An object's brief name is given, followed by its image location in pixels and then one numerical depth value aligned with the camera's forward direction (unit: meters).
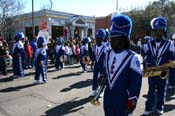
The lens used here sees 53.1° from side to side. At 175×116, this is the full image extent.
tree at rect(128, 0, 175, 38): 23.57
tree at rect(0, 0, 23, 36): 19.85
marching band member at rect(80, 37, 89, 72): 8.70
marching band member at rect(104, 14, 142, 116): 2.47
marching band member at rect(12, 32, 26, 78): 7.48
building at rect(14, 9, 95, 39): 17.49
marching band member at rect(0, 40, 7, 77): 7.99
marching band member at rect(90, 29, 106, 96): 5.24
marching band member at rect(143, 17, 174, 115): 4.03
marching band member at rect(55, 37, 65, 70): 9.36
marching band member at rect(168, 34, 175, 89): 5.92
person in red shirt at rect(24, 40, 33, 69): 9.22
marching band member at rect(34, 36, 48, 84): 6.79
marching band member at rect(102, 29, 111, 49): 5.42
